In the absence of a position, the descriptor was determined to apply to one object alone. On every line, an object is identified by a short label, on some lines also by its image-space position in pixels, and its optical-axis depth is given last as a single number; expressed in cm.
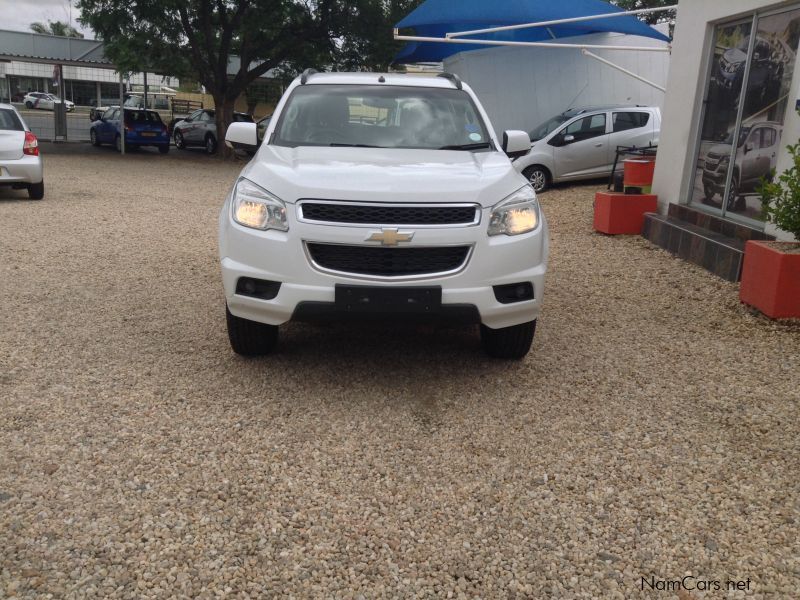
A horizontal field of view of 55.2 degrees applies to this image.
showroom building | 775
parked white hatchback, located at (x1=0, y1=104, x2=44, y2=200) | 1169
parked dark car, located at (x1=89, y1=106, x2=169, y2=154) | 2569
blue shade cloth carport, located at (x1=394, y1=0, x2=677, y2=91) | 1756
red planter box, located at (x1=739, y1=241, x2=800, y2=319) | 594
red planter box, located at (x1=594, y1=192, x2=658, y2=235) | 1023
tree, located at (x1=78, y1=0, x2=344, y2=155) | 2102
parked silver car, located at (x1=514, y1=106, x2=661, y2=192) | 1527
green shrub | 607
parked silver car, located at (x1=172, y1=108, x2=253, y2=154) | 2703
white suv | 409
